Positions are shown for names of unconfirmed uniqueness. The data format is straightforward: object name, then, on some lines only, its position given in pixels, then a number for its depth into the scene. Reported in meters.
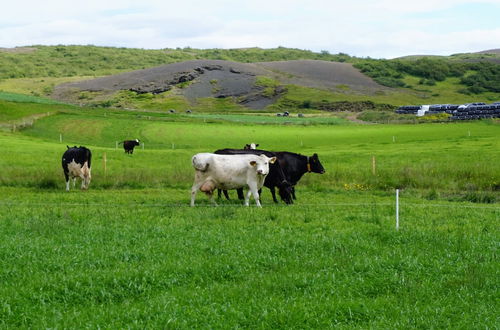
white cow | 21.77
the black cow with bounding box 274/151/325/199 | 26.00
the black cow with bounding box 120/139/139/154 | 50.38
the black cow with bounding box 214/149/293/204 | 22.52
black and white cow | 28.28
